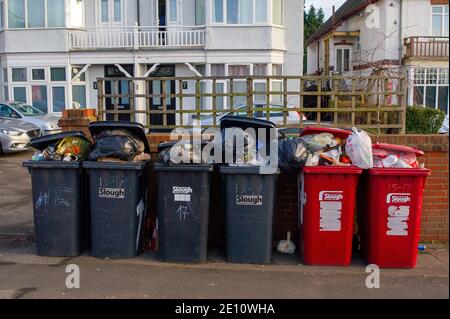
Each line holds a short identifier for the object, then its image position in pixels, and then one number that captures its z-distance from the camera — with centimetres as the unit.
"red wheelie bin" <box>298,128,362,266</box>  568
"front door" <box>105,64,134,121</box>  2173
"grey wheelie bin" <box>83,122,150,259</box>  591
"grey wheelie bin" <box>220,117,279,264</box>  575
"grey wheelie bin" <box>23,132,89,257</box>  597
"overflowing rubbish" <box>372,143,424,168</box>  569
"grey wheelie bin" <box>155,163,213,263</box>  580
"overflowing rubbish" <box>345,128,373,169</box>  566
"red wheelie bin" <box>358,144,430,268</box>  560
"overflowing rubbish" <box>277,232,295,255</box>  630
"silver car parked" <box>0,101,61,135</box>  1606
